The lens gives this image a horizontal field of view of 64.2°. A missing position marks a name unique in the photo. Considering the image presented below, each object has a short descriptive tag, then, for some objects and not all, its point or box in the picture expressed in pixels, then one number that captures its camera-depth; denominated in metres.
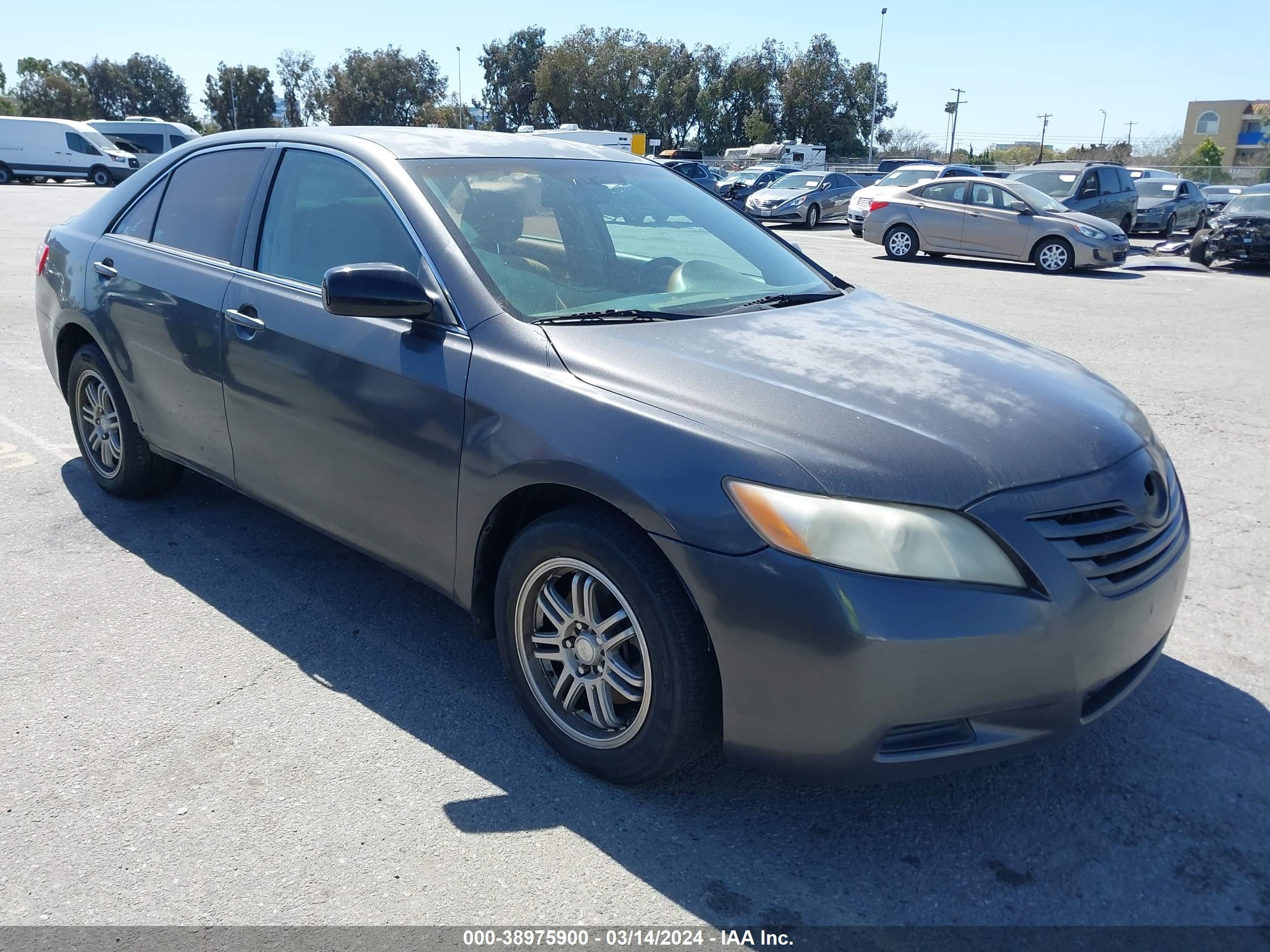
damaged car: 17.14
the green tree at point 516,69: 85.50
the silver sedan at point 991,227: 16.58
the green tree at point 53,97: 76.62
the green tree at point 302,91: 85.50
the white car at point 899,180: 21.33
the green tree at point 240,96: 84.50
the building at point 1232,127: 105.38
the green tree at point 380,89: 82.31
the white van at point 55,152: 34.41
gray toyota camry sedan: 2.32
